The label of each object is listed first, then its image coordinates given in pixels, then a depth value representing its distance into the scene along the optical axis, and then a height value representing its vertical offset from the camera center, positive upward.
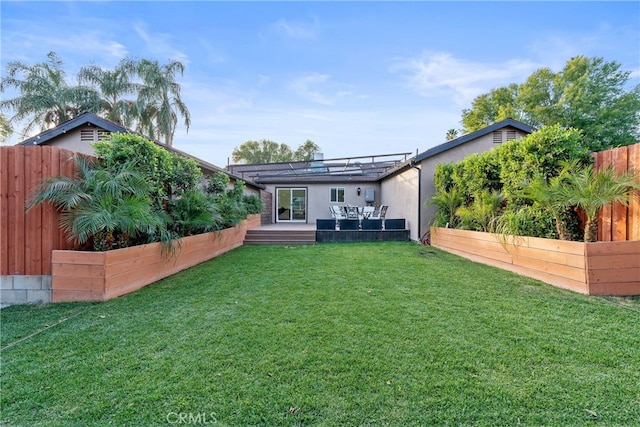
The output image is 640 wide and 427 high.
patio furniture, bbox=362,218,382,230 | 10.48 -0.42
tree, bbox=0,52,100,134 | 15.39 +6.99
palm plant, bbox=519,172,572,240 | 4.66 +0.24
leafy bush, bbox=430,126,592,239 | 4.93 +0.63
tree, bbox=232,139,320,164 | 38.97 +9.01
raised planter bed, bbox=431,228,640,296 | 3.91 -0.80
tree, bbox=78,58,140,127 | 18.06 +8.24
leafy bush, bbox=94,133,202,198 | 4.63 +0.99
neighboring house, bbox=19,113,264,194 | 7.96 +2.38
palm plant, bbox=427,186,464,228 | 8.12 +0.25
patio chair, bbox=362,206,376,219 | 13.04 +0.09
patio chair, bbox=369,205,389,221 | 12.86 -0.01
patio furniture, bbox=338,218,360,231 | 10.36 -0.42
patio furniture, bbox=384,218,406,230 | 10.44 -0.43
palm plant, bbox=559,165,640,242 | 4.13 +0.33
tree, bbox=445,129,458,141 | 21.92 +6.44
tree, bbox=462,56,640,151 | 18.72 +8.55
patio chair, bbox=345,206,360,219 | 13.27 +0.04
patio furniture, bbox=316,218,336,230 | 10.25 -0.44
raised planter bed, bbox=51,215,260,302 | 3.78 -0.86
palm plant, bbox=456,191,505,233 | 6.55 +0.01
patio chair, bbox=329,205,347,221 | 13.62 +0.05
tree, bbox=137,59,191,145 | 18.88 +7.98
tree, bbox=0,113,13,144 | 15.27 +4.77
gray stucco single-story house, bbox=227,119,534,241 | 11.88 +1.53
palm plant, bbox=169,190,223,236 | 6.09 +0.01
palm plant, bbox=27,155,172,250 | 3.79 +0.16
